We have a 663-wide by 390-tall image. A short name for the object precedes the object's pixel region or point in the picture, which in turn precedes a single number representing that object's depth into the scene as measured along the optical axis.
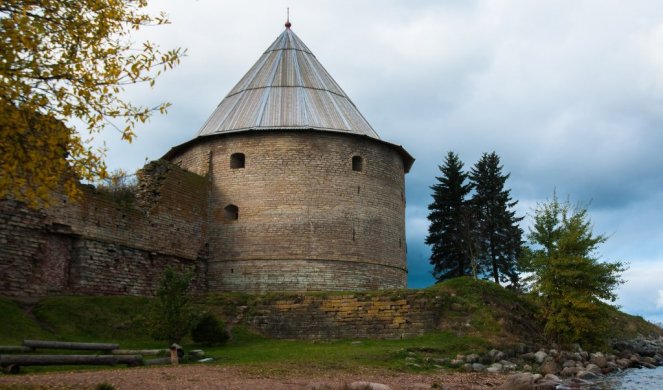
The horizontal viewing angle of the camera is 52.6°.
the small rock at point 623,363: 18.81
